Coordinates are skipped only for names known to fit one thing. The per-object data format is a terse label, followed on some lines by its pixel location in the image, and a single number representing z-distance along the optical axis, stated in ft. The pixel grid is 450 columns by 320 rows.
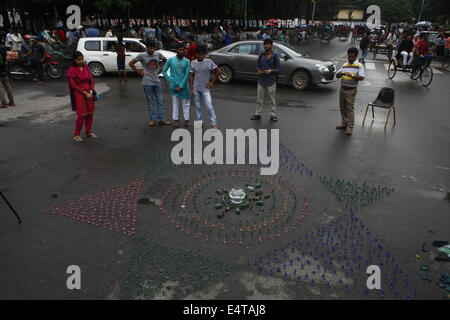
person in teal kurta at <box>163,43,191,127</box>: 23.32
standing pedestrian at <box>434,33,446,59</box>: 70.28
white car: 45.68
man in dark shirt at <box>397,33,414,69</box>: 45.68
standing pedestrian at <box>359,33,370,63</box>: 60.29
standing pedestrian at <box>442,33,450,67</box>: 66.68
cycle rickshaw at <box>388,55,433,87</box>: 43.78
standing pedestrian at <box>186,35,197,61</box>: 37.91
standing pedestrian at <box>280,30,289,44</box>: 81.15
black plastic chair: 26.41
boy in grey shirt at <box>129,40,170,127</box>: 23.61
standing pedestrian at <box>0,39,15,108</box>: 28.37
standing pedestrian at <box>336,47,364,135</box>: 23.16
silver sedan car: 38.81
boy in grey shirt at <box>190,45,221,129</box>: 23.15
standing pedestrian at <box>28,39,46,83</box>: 41.34
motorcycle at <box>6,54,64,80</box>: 42.55
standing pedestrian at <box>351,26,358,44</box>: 119.56
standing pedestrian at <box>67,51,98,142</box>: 20.44
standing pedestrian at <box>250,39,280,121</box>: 25.05
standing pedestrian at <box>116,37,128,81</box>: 43.01
